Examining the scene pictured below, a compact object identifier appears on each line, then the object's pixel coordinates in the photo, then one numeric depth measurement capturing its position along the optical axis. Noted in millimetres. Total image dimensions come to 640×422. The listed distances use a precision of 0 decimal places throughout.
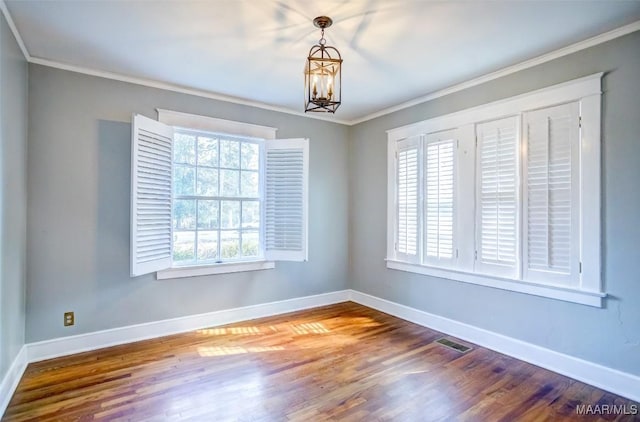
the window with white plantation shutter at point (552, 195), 2602
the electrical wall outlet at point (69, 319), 2960
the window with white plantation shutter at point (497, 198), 2963
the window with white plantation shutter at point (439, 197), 3473
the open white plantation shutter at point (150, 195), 2924
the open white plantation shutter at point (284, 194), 3979
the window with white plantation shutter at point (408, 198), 3836
